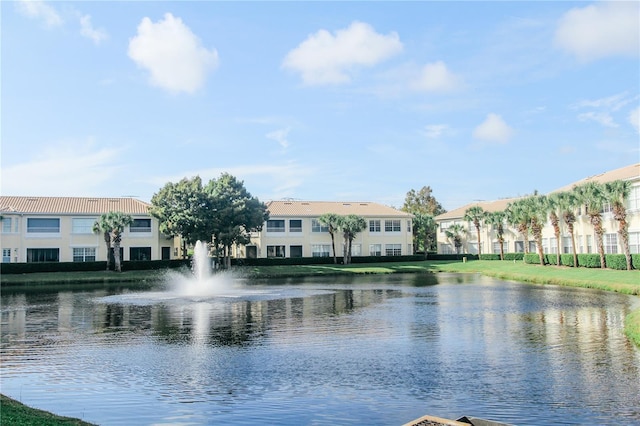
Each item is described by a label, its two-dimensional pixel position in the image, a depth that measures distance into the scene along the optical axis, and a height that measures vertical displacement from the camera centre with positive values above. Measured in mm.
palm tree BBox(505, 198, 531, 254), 59562 +3816
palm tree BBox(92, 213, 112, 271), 59906 +4054
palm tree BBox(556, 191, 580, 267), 50556 +3989
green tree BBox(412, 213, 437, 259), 83188 +3899
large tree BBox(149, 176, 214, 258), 60031 +5573
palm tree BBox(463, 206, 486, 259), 75812 +5182
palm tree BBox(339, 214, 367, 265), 70750 +3866
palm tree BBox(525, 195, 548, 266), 55781 +3531
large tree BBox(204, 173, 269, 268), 61125 +5334
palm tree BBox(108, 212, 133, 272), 59938 +3992
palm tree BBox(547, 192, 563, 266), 53188 +3857
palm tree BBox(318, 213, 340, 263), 71062 +4687
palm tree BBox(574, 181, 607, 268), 46250 +3643
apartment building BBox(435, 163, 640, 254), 46719 +2270
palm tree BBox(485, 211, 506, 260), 72688 +4080
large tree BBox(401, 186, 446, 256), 97662 +9090
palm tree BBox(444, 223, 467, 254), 80625 +3069
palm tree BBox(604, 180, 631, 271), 44156 +4013
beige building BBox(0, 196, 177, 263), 60344 +3868
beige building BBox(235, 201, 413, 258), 72188 +3425
